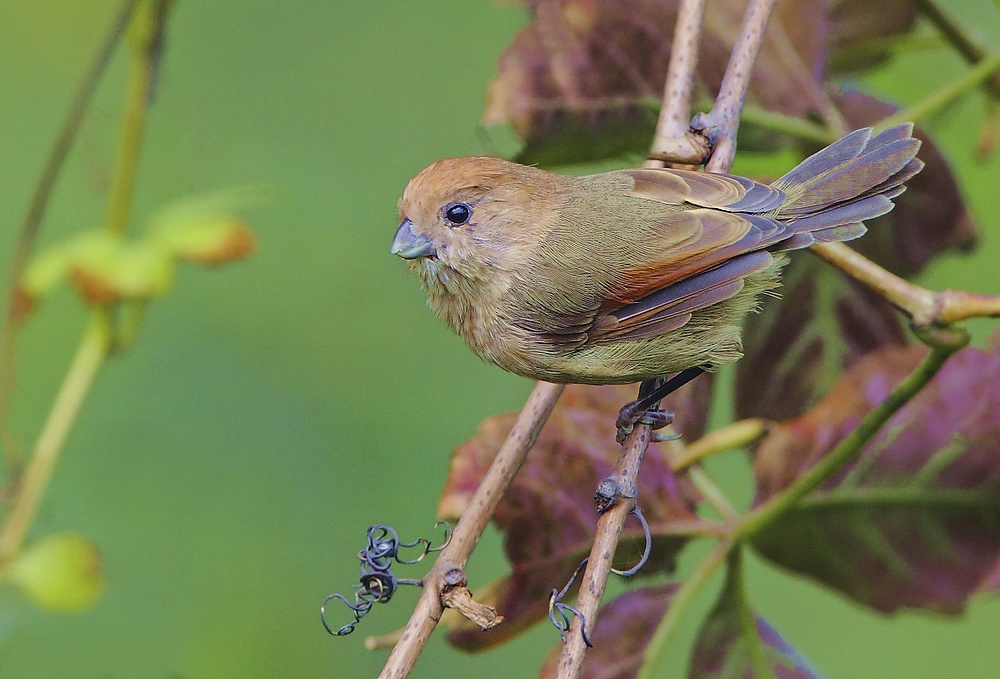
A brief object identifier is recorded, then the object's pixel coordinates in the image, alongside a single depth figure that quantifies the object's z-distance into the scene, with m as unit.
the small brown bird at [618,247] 4.56
